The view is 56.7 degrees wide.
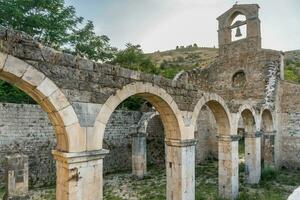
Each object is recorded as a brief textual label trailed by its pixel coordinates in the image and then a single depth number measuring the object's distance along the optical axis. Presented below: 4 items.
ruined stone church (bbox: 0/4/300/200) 4.64
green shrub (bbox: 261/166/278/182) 12.69
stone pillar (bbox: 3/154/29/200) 7.07
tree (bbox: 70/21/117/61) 21.58
